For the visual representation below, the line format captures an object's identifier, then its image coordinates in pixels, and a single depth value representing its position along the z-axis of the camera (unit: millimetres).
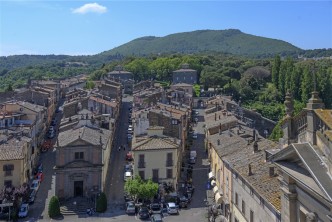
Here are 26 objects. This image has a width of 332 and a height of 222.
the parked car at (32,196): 45188
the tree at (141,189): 43094
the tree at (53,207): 41219
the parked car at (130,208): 42281
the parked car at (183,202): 43719
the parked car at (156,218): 39350
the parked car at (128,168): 52469
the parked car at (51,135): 71500
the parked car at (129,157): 57469
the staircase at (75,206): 43250
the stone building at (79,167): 45969
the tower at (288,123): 18969
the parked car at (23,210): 41653
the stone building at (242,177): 26255
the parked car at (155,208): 42050
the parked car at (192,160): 57700
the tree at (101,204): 42750
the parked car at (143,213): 41031
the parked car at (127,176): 50100
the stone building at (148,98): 74938
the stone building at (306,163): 15711
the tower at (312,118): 17094
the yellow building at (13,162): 46156
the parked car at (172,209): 41938
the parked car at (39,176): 51875
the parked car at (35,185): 48681
